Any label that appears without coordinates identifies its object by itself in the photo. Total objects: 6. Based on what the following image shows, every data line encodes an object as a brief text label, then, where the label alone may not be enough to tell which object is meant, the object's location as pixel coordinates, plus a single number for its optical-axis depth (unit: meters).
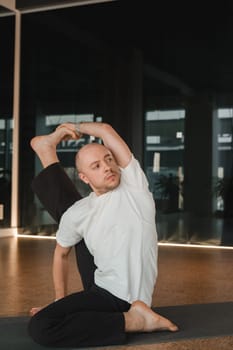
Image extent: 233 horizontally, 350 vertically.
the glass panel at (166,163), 5.40
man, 1.66
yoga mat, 1.68
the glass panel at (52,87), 5.80
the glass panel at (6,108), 6.09
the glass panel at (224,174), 5.14
